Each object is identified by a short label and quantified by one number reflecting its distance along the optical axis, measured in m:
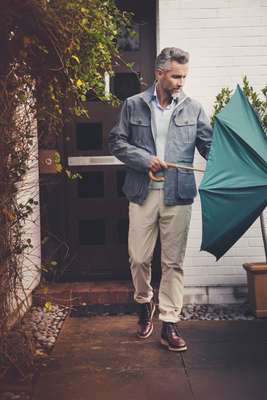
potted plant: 5.57
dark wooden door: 6.36
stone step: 5.98
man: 4.73
